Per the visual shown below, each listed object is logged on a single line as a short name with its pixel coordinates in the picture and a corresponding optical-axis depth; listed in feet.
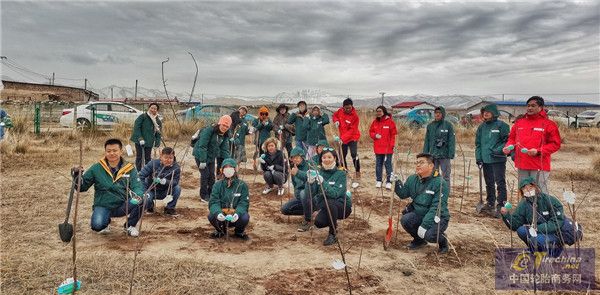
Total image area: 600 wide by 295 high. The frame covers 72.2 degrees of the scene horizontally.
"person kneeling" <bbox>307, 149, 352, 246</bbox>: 13.21
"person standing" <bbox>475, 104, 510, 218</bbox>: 16.34
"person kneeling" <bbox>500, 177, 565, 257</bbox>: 10.69
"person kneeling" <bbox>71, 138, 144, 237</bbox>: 12.57
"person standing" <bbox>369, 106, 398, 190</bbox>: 21.34
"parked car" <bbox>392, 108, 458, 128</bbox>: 63.57
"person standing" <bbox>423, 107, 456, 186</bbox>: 18.57
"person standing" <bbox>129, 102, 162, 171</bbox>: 20.97
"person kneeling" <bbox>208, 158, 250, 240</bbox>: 12.84
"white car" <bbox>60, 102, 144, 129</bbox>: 47.16
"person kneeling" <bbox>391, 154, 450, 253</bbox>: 11.80
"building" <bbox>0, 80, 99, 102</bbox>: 102.47
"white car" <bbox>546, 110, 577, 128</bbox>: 67.68
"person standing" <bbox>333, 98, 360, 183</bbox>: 22.82
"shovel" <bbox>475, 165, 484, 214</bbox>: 17.26
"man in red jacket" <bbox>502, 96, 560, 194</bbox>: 14.08
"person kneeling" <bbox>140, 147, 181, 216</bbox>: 15.37
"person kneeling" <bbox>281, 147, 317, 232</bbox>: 14.33
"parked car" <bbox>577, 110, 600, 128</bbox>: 74.64
